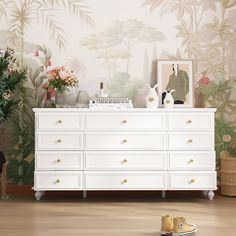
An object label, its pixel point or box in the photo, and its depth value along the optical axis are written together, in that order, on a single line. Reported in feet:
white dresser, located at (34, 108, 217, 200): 16.22
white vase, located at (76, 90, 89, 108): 17.88
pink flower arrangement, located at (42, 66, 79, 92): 17.02
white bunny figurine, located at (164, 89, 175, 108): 16.98
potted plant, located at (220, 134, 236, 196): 17.06
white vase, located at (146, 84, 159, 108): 16.88
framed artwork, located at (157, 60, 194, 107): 17.90
